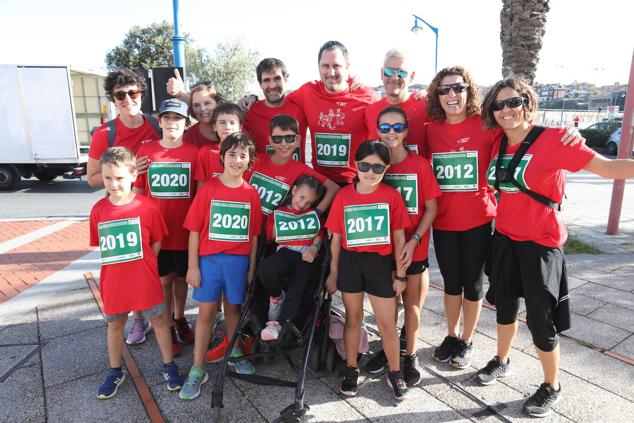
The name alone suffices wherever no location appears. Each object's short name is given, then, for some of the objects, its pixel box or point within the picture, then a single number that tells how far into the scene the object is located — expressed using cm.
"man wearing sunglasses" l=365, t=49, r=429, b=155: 304
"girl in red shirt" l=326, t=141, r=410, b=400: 268
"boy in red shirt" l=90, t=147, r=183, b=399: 272
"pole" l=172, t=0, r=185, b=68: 813
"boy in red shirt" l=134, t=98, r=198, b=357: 307
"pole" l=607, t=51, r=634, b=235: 619
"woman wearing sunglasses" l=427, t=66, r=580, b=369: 285
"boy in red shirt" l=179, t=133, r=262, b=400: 285
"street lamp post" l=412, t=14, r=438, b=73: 1898
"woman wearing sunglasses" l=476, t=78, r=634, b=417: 251
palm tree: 584
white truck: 1002
